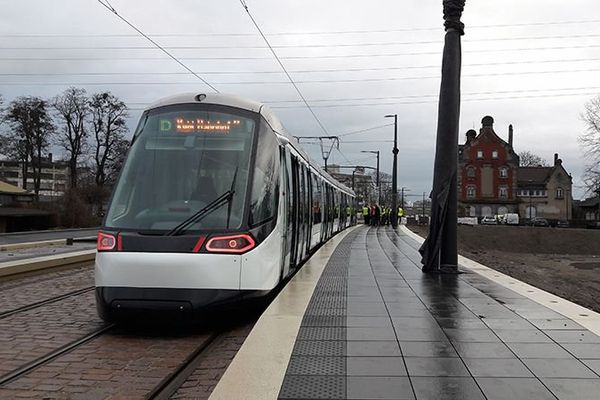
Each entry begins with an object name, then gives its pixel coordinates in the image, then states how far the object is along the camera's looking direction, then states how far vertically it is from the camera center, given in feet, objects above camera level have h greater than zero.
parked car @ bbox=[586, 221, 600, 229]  224.47 -1.47
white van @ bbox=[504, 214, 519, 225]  261.65 +0.32
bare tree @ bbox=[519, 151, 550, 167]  421.18 +42.53
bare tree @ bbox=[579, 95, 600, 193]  185.06 +11.97
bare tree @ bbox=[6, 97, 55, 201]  191.72 +27.30
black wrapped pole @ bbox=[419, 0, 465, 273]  38.96 +4.70
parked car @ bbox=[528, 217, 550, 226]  260.44 -0.79
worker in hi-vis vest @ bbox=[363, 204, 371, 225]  170.82 +0.80
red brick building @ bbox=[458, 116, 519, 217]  333.83 +23.73
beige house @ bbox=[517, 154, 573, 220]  348.38 +15.87
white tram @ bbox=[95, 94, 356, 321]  23.72 +0.09
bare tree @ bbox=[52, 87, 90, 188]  200.13 +29.64
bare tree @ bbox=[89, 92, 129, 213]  204.85 +27.65
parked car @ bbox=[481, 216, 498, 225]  282.97 -0.32
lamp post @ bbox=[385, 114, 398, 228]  141.97 +12.01
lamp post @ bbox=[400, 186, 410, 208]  293.76 +10.88
